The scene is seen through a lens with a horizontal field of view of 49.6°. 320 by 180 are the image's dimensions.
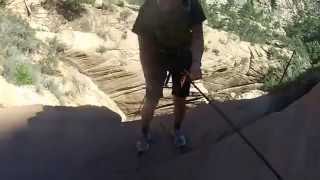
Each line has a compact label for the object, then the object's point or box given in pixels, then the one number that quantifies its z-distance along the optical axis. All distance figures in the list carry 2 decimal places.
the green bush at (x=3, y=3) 6.59
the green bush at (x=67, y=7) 7.45
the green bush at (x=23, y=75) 4.62
